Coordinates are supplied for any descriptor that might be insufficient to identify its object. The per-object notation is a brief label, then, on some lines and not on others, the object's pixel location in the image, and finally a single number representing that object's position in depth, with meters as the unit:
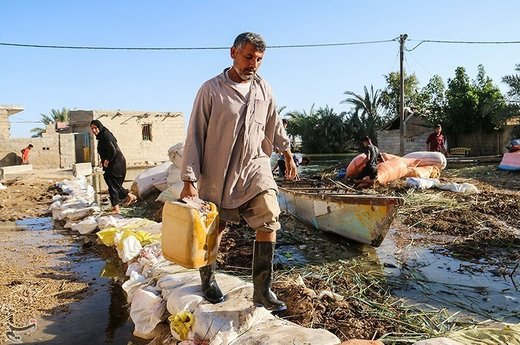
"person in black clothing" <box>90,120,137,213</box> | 6.67
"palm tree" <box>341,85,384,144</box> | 32.78
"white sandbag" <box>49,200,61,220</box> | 7.02
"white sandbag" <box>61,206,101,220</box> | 6.38
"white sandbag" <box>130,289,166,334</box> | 2.60
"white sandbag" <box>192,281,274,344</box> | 2.05
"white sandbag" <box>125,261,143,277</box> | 3.48
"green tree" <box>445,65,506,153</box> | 22.03
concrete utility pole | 17.66
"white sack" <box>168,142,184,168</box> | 6.96
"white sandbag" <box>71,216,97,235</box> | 5.65
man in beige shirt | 2.27
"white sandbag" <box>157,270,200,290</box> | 2.73
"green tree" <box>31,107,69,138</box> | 36.68
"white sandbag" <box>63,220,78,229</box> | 6.20
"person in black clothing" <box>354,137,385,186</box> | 8.55
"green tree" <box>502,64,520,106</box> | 17.72
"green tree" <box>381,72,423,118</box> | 33.38
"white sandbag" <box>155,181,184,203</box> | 6.34
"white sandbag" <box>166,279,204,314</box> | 2.36
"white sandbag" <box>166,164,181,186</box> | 7.24
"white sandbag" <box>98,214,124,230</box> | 5.18
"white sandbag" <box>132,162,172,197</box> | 7.89
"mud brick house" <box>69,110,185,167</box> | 22.33
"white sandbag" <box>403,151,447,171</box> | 10.24
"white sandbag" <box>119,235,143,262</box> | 3.79
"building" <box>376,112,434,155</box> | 24.09
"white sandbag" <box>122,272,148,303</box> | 3.08
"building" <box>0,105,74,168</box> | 16.31
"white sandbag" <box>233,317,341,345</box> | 1.86
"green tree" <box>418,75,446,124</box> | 24.72
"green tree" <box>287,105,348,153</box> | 32.19
